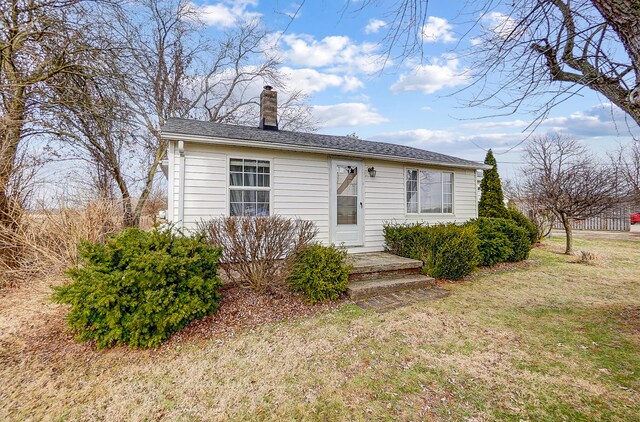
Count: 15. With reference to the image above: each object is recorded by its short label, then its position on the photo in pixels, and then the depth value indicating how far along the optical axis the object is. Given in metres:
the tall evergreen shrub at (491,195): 10.51
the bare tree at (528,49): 2.80
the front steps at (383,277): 4.88
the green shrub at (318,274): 4.47
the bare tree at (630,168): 9.98
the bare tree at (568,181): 8.76
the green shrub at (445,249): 5.90
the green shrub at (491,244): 7.45
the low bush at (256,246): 4.41
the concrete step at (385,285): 4.78
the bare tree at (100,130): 7.30
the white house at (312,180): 5.53
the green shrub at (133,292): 3.12
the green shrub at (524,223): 10.46
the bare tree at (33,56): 5.97
